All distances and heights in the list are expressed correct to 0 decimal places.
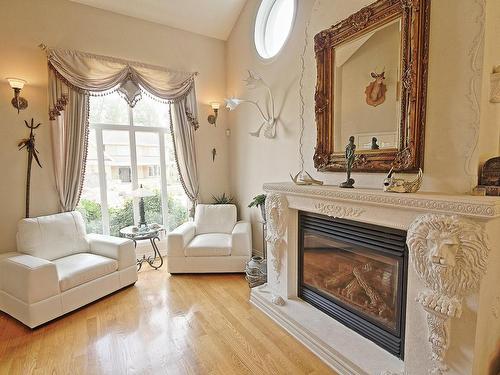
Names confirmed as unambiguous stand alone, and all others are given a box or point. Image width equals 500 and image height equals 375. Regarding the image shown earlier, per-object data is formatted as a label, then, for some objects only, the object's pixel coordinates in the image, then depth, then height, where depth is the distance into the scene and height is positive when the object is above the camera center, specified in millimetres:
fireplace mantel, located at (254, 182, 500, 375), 1358 -716
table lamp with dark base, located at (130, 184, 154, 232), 3440 -427
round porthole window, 3289 +1924
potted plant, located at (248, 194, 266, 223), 3145 -343
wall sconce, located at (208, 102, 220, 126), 4240 +897
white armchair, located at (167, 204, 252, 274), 3389 -1047
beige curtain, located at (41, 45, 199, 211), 3123 +1079
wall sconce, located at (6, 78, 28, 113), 2793 +884
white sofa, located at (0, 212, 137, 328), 2373 -956
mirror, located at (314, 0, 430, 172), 1800 +670
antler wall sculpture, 3301 +810
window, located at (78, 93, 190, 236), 3607 +103
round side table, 3382 -816
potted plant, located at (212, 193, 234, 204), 4298 -450
